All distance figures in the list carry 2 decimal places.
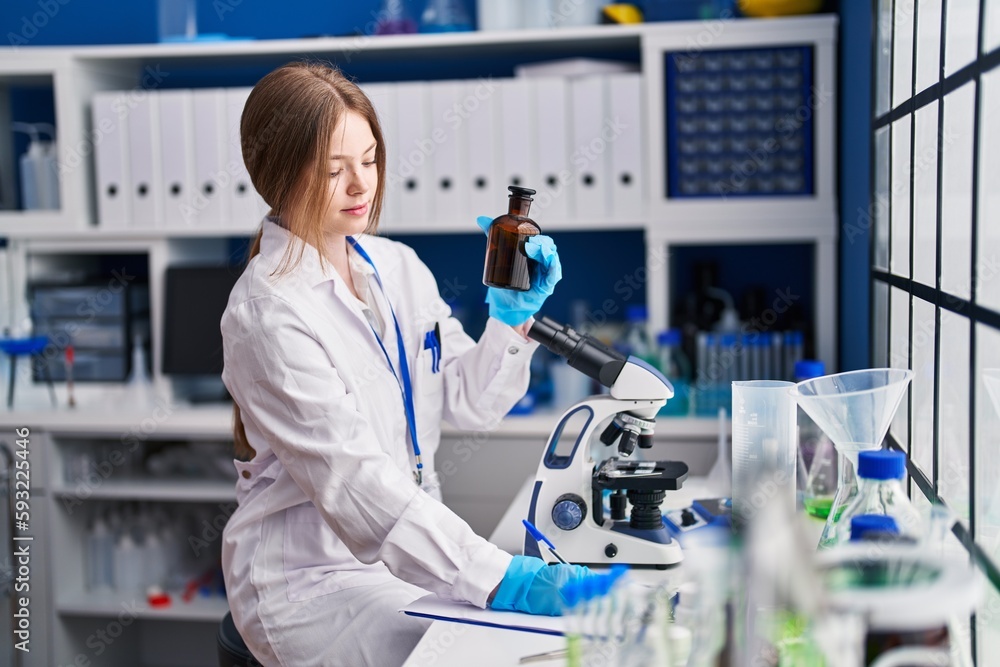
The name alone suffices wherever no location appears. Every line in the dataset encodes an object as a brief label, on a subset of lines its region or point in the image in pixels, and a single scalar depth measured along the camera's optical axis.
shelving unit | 2.55
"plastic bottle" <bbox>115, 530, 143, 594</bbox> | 2.81
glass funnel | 1.25
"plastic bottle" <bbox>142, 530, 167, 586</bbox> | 2.83
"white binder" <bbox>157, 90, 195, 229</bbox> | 2.77
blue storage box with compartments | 2.57
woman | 1.36
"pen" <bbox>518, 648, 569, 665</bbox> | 1.15
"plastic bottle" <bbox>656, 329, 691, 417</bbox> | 2.51
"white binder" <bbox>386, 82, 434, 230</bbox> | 2.69
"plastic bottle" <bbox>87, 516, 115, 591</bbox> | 2.84
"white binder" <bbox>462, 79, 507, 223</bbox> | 2.65
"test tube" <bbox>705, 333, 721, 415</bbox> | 2.63
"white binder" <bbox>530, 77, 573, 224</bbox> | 2.62
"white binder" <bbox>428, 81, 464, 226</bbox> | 2.67
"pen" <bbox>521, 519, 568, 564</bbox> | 1.46
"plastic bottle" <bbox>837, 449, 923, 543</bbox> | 1.00
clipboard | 1.23
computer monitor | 2.82
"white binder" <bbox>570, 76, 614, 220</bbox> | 2.61
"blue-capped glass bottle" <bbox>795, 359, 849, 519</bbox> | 1.57
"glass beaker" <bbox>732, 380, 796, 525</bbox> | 1.36
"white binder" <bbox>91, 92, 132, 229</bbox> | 2.81
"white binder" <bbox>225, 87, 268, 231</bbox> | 2.74
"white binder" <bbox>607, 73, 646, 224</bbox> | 2.60
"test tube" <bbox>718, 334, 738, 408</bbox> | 2.62
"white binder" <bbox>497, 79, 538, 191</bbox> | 2.63
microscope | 1.50
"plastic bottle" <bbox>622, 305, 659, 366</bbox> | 2.62
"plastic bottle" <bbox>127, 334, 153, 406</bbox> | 2.83
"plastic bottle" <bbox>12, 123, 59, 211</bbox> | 2.92
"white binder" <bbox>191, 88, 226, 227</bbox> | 2.75
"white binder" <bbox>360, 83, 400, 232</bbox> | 2.70
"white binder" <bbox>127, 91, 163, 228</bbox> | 2.79
